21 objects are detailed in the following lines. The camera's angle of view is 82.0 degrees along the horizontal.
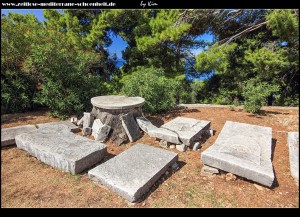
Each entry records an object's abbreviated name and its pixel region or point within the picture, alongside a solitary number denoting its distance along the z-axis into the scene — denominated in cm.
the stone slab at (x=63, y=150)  242
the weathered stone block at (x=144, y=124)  377
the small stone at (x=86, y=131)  384
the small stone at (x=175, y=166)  267
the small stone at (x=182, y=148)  318
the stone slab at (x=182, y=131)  320
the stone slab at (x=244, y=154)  216
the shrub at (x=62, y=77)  425
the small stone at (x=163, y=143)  336
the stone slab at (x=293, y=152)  225
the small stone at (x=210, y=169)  248
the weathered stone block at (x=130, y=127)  362
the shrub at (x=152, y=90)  476
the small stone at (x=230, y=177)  237
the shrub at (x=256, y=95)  443
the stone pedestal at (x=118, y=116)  361
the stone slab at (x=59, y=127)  322
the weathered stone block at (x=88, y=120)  397
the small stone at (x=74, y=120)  435
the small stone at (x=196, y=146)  323
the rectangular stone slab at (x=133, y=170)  203
